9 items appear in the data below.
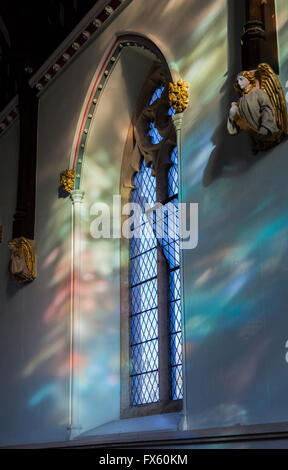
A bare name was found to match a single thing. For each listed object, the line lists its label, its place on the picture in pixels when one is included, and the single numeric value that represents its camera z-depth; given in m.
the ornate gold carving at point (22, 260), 11.20
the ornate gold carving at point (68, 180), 10.55
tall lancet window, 9.27
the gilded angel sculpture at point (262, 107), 6.50
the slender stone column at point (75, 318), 9.71
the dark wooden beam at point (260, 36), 6.79
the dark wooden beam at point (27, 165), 11.59
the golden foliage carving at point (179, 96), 8.02
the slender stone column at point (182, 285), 7.29
